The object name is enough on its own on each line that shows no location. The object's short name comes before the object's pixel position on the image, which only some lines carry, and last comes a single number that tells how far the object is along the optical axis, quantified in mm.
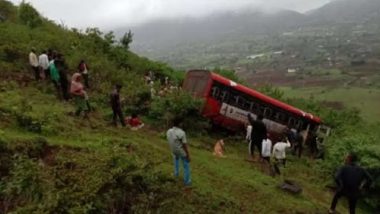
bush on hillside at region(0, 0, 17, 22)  28236
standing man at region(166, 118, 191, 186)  11492
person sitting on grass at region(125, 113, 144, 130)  18141
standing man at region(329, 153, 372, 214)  12234
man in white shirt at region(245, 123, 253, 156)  20256
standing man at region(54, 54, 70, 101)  18688
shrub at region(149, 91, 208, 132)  20312
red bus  22438
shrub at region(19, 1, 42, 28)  28156
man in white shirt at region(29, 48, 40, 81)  20047
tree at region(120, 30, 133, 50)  31875
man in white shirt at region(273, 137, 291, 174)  17359
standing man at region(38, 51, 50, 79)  20250
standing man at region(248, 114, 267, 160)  16062
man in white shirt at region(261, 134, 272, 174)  15633
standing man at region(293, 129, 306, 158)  22250
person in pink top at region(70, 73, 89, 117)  16906
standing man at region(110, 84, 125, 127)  16531
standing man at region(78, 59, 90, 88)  21530
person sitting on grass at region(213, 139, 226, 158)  17531
